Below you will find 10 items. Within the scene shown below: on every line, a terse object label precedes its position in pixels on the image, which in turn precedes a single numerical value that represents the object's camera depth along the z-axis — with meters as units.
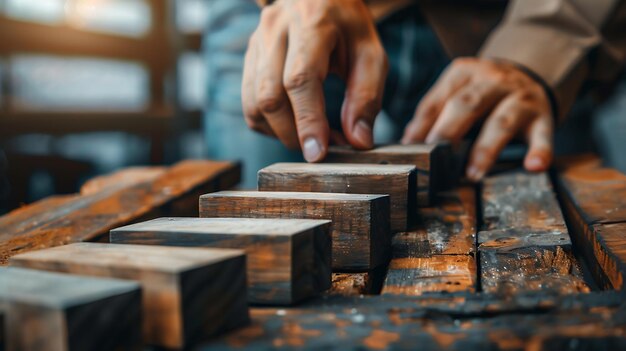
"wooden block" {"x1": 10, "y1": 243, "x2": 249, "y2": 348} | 0.41
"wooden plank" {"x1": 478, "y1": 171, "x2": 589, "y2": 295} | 0.49
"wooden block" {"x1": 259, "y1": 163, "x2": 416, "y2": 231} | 0.58
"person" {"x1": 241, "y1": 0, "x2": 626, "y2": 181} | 0.71
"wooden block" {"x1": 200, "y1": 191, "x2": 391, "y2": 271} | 0.52
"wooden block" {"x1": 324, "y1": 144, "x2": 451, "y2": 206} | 0.65
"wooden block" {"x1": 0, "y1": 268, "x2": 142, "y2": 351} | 0.39
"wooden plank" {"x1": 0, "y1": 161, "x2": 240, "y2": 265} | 0.59
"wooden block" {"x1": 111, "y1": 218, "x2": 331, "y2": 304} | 0.46
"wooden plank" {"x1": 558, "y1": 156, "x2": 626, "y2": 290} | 0.50
